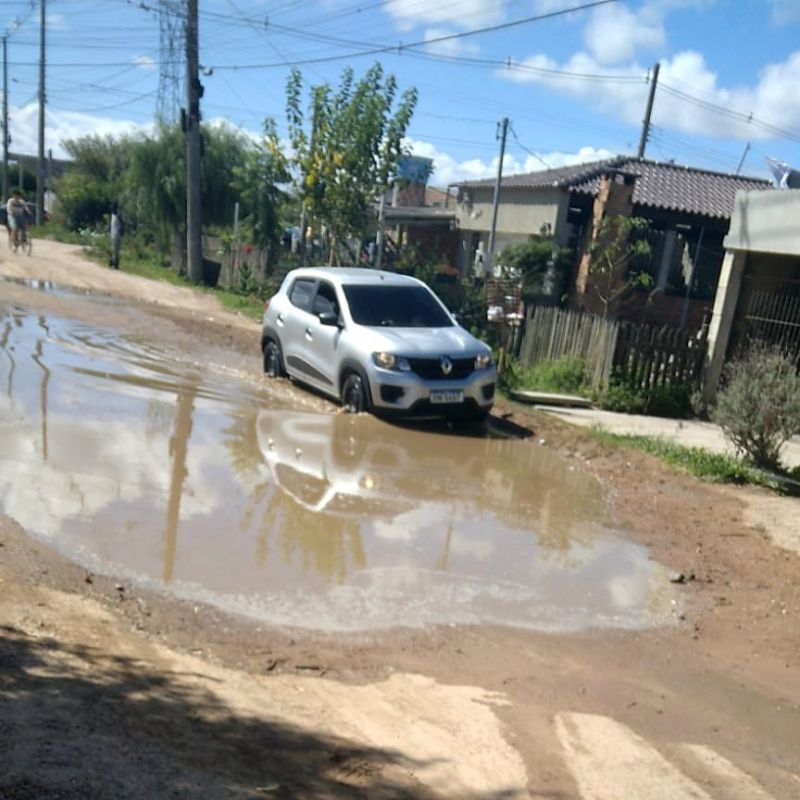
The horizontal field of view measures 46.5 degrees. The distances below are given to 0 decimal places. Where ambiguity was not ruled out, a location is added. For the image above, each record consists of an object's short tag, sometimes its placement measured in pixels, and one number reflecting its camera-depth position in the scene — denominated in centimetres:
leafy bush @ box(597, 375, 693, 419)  1348
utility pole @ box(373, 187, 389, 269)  2190
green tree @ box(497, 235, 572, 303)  2394
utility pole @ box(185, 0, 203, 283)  2411
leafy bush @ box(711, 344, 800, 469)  954
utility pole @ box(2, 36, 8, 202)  4975
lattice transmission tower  2408
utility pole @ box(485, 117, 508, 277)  2759
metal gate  1316
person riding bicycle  2628
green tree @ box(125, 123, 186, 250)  2953
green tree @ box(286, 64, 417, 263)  1828
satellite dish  1479
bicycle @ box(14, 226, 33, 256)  2788
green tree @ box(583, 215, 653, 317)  1827
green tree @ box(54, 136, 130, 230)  4266
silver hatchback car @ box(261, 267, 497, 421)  1067
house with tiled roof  2397
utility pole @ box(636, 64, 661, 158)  4016
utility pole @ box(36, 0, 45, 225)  4084
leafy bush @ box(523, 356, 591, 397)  1407
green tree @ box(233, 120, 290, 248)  2648
